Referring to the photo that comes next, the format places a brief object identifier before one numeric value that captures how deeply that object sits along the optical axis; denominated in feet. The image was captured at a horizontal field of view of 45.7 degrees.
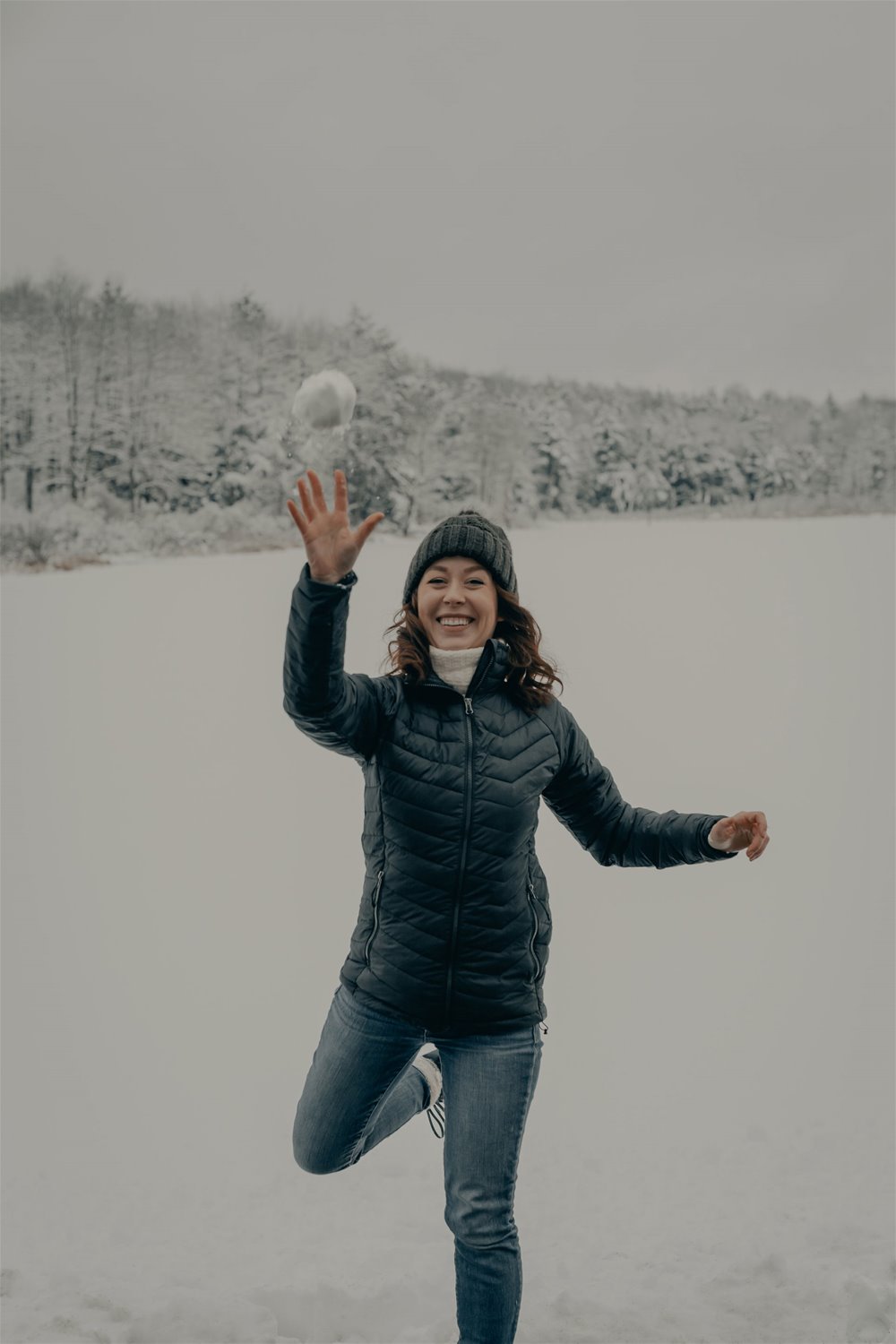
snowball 8.51
